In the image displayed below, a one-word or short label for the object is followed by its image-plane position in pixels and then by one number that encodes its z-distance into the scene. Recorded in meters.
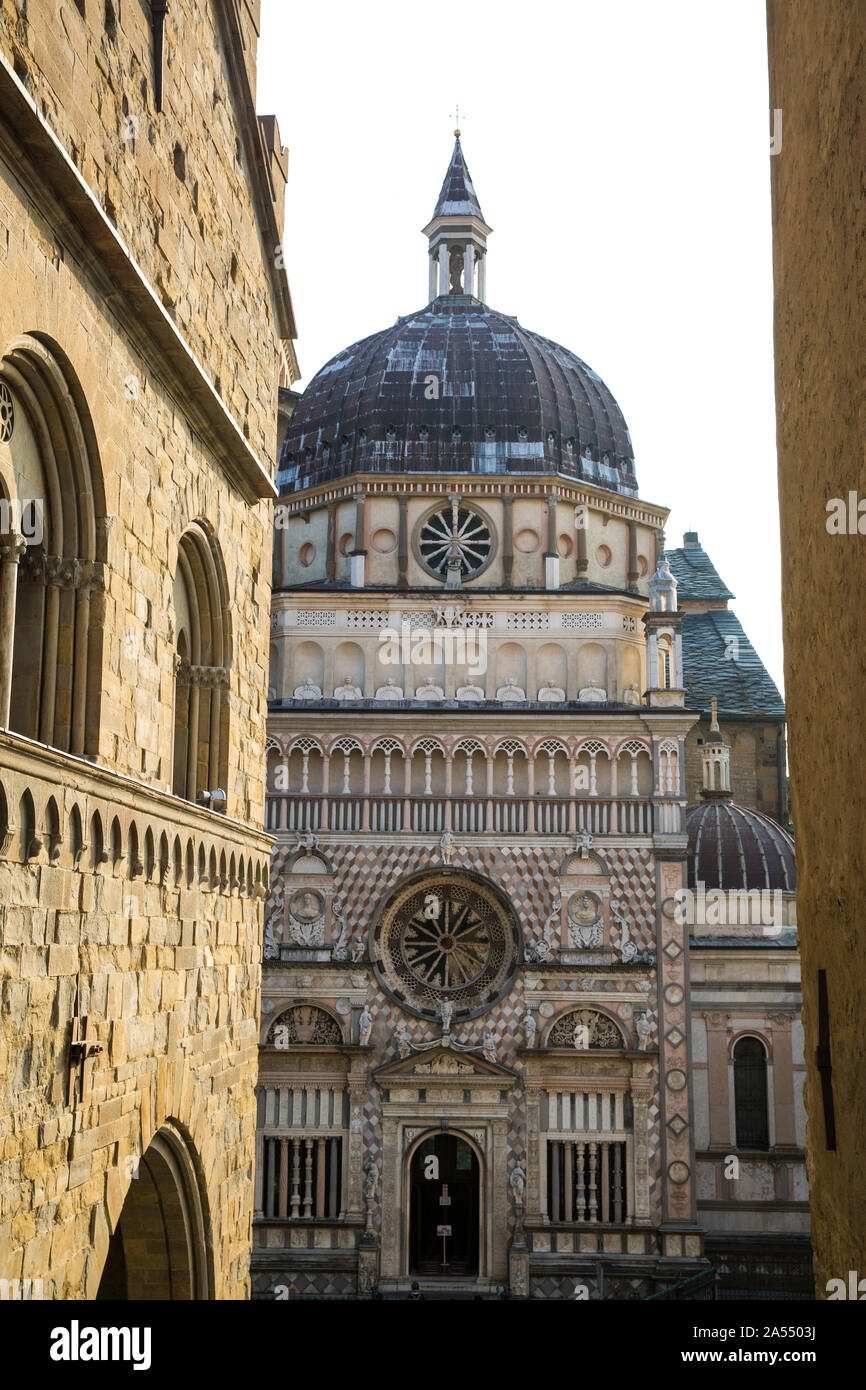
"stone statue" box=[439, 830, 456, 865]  32.81
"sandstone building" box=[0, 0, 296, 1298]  8.89
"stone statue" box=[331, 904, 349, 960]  32.62
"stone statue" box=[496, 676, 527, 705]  34.19
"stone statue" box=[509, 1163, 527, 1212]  31.37
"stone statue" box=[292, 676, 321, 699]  34.09
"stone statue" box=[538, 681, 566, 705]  34.22
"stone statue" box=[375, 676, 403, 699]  34.12
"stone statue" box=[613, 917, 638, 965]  32.38
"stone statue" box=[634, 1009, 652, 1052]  31.92
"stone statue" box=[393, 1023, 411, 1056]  32.16
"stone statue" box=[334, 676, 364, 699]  34.09
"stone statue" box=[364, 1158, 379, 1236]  31.47
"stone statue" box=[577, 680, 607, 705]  34.31
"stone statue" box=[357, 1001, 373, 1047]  32.12
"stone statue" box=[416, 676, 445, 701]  34.16
